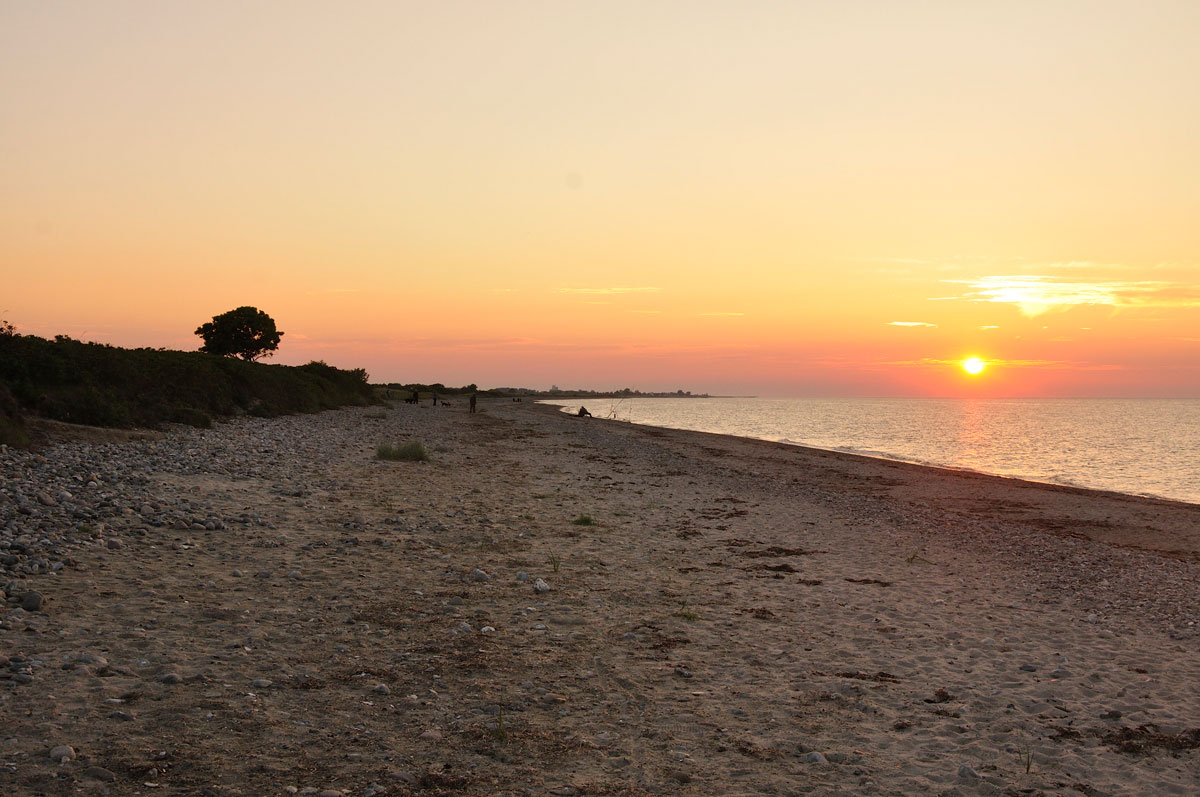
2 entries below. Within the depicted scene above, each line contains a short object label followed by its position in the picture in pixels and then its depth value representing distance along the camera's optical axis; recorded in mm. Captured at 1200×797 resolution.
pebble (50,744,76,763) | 4964
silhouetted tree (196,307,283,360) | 91688
